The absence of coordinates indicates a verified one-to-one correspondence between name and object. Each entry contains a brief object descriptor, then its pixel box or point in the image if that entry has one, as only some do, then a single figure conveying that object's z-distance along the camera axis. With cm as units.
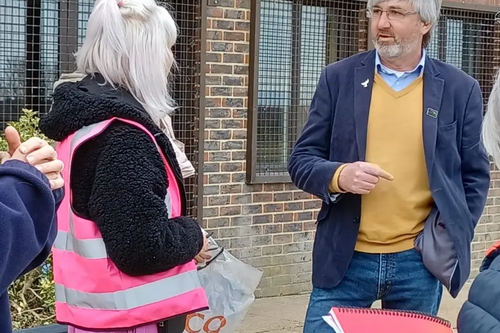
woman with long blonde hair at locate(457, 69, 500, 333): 181
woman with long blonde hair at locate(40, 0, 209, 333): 254
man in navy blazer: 326
